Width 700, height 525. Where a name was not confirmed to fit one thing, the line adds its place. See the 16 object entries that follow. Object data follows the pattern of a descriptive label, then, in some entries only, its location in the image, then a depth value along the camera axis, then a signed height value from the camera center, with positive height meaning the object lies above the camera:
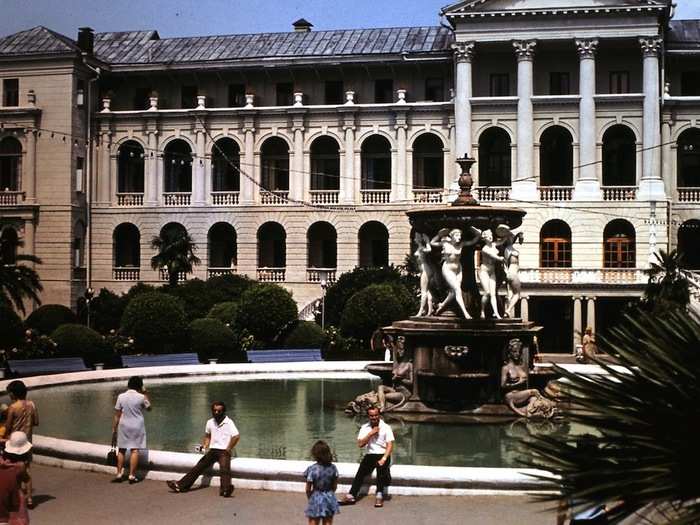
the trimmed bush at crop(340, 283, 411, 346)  41.72 -1.31
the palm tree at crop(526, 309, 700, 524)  5.44 -0.82
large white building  54.31 +7.59
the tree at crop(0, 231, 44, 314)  37.72 +0.02
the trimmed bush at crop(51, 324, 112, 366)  35.03 -2.15
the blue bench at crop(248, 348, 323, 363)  34.75 -2.53
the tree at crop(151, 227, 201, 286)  53.25 +1.22
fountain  20.30 -1.09
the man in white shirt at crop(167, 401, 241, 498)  13.56 -2.14
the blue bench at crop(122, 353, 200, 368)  32.34 -2.50
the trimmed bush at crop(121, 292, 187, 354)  40.12 -1.73
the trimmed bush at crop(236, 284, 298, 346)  44.66 -1.43
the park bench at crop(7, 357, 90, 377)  29.84 -2.49
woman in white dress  14.26 -2.01
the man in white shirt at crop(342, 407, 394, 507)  12.91 -2.18
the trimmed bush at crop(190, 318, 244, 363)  38.59 -2.17
